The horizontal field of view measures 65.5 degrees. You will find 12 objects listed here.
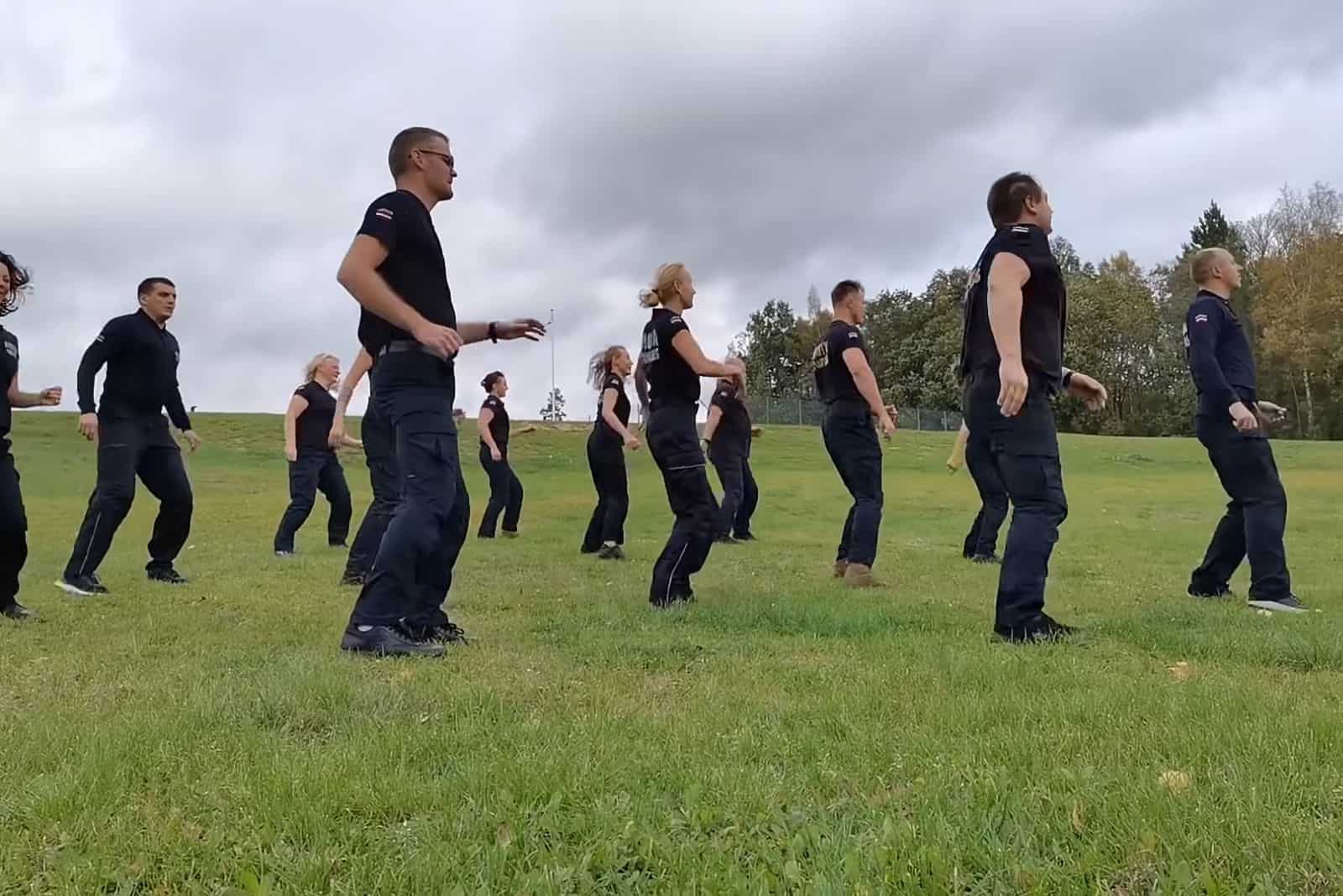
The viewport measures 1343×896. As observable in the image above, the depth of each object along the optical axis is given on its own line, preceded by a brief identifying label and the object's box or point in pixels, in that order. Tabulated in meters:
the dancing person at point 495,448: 12.78
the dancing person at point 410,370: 4.52
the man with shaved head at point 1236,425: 6.30
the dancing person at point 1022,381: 4.94
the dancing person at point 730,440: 11.34
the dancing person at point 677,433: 6.31
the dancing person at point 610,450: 10.70
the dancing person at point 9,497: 5.88
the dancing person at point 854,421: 7.67
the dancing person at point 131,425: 7.40
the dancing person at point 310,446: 10.98
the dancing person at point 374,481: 7.14
